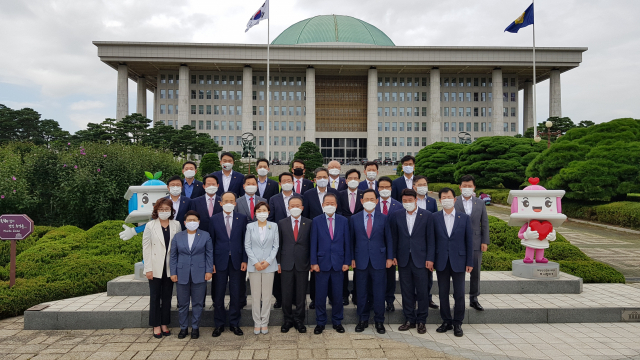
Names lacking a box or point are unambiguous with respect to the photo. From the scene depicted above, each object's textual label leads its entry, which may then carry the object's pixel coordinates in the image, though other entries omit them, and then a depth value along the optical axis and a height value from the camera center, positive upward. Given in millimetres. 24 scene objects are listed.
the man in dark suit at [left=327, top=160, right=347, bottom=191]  7461 +147
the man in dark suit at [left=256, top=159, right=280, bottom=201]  7413 +24
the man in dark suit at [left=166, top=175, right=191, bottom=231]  6469 -222
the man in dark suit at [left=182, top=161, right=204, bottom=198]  7285 +33
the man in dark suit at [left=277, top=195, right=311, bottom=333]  5969 -1150
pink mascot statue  7699 -542
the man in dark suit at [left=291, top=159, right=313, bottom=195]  7531 +105
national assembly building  59969 +14681
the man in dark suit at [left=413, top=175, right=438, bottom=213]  6594 -155
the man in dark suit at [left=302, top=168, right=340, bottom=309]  6863 -177
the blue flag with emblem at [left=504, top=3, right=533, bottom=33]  31469 +13668
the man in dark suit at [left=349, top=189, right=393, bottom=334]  5973 -1051
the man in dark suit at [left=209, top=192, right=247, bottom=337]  5949 -1130
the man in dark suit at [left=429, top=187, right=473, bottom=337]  5930 -1048
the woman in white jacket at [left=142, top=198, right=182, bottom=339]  5762 -1143
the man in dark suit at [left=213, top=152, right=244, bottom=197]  7426 +163
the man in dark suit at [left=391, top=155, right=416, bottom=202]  7278 +63
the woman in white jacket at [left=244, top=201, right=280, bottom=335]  5867 -1114
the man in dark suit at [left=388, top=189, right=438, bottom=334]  5969 -1040
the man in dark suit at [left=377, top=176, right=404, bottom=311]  6363 -363
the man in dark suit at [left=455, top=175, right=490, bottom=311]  6488 -650
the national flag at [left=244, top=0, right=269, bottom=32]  31797 +14293
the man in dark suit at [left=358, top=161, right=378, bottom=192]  7145 +173
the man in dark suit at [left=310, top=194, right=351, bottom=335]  5934 -1095
